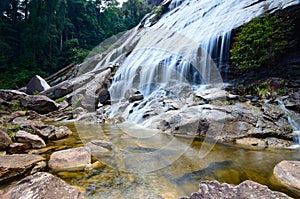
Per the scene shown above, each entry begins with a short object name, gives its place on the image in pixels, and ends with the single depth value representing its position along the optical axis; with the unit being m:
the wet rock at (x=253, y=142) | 4.27
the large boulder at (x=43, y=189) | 1.76
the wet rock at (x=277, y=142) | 4.17
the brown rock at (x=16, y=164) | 2.49
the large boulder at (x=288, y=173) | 2.40
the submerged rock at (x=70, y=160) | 2.89
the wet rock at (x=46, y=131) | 4.61
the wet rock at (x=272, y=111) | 4.95
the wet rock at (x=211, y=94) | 6.60
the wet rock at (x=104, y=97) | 11.23
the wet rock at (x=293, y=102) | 5.16
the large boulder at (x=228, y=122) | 4.59
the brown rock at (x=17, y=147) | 3.53
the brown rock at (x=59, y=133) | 4.77
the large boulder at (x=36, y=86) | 13.98
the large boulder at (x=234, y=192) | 1.74
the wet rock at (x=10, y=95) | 11.48
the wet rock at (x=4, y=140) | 3.47
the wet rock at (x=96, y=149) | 3.57
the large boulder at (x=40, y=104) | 9.97
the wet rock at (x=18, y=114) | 8.62
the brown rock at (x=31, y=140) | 3.90
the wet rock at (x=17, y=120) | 6.53
